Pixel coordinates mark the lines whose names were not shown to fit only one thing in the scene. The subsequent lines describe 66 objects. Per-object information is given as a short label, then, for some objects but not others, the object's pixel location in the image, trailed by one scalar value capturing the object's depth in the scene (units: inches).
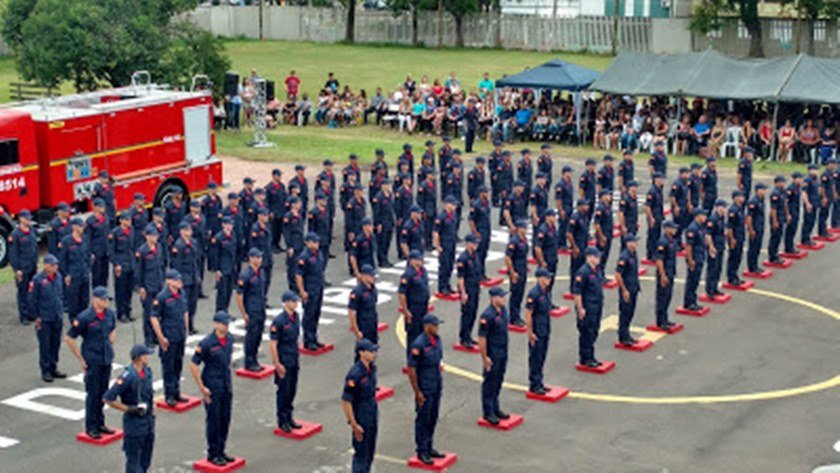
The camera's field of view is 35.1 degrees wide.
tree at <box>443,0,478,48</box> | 2736.2
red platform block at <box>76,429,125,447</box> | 650.8
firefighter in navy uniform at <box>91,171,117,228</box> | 1013.8
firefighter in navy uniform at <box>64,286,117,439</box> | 653.3
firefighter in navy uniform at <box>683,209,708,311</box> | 884.6
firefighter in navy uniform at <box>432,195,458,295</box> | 927.0
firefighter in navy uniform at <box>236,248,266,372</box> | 747.4
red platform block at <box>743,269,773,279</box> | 1000.9
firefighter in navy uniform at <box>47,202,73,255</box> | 884.0
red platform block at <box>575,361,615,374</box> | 767.1
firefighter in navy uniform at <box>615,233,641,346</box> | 800.9
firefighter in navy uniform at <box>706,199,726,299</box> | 924.0
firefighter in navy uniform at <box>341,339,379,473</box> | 579.8
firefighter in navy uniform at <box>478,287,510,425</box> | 663.1
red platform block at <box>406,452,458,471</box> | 620.4
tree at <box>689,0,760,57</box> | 2448.3
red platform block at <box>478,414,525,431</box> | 673.6
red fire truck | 1025.5
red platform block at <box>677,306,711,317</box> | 893.8
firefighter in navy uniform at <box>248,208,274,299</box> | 879.1
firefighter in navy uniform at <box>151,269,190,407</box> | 698.8
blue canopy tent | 1588.3
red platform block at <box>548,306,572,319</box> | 886.6
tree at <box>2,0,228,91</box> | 1466.2
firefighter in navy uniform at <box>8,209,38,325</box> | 850.1
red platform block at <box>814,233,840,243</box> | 1128.2
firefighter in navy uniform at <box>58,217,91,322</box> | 842.2
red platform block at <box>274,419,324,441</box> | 657.0
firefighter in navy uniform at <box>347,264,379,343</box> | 740.0
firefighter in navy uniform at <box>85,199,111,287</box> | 898.1
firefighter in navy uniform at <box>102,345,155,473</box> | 571.8
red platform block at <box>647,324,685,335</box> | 849.5
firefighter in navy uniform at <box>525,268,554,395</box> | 709.3
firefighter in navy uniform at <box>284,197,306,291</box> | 943.0
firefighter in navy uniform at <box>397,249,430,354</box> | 761.0
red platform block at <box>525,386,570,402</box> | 716.7
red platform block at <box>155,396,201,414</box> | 700.0
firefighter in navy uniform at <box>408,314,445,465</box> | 614.9
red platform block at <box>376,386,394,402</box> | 717.3
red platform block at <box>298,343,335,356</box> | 799.1
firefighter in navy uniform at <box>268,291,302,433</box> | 651.5
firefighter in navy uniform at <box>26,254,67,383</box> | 741.3
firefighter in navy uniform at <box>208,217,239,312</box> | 855.1
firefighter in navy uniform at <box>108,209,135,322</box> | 870.4
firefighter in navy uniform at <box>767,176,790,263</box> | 1024.9
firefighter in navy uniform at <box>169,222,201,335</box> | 826.2
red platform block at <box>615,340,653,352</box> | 811.4
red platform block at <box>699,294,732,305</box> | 926.4
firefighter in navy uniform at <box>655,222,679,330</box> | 839.7
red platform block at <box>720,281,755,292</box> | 962.1
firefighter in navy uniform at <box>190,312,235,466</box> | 614.5
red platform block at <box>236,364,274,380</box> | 751.7
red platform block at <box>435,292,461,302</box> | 926.4
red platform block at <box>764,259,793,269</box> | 1035.3
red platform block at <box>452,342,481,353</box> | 803.4
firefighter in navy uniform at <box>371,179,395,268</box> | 1020.5
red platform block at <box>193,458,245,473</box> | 614.5
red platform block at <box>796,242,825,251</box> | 1097.4
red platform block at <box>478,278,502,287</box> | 969.0
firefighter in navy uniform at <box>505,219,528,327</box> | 845.2
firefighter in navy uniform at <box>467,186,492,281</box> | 975.6
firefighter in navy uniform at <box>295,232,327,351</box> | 795.4
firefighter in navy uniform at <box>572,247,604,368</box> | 757.0
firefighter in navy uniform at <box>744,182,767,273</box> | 987.9
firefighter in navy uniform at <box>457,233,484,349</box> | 805.2
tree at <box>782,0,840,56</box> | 2340.1
